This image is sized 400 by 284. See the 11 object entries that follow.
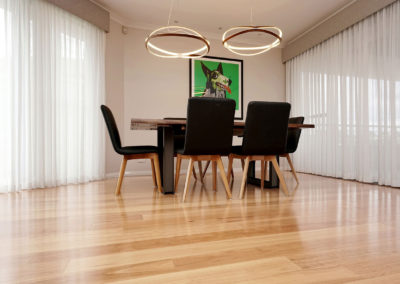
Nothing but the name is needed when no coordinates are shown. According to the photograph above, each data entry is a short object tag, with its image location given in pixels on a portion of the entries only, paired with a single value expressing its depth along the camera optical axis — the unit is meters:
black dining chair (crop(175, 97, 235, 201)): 2.17
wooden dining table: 2.31
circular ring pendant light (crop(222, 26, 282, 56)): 3.06
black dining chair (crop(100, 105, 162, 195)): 2.44
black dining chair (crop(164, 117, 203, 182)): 3.60
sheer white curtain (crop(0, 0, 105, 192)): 2.64
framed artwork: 4.61
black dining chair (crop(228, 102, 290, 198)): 2.31
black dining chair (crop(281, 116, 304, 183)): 3.22
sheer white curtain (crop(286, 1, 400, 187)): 3.05
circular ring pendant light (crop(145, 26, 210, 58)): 4.31
